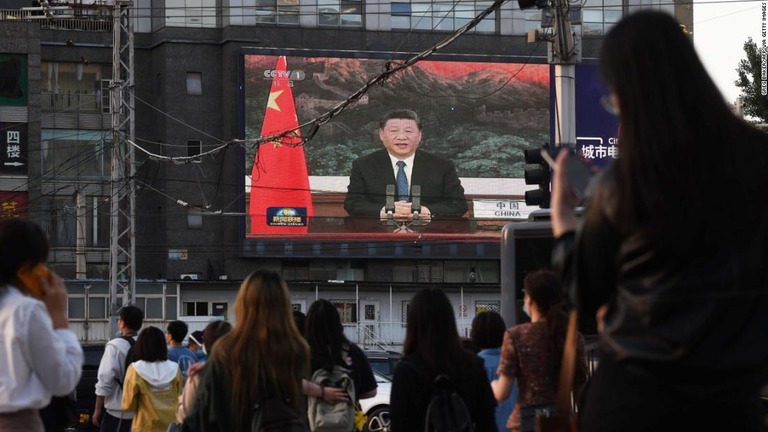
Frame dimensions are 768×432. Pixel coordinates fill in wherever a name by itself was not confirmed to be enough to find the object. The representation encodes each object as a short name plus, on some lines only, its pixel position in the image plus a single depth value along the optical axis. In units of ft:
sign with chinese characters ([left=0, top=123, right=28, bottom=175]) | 203.72
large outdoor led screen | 210.59
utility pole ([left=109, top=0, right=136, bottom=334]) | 120.78
